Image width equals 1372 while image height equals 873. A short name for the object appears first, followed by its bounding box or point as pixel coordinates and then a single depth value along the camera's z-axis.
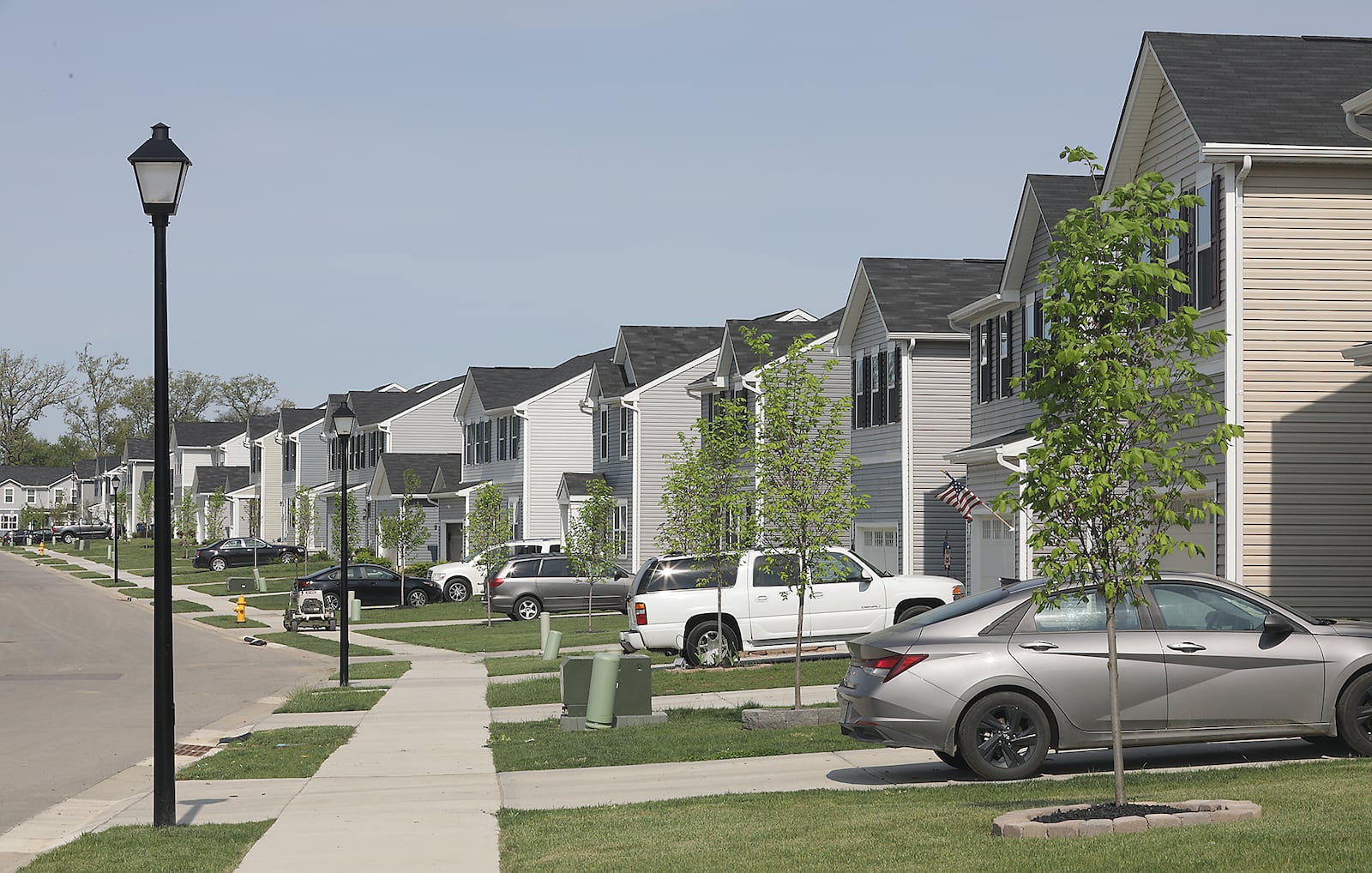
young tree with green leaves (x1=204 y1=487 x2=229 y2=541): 85.94
